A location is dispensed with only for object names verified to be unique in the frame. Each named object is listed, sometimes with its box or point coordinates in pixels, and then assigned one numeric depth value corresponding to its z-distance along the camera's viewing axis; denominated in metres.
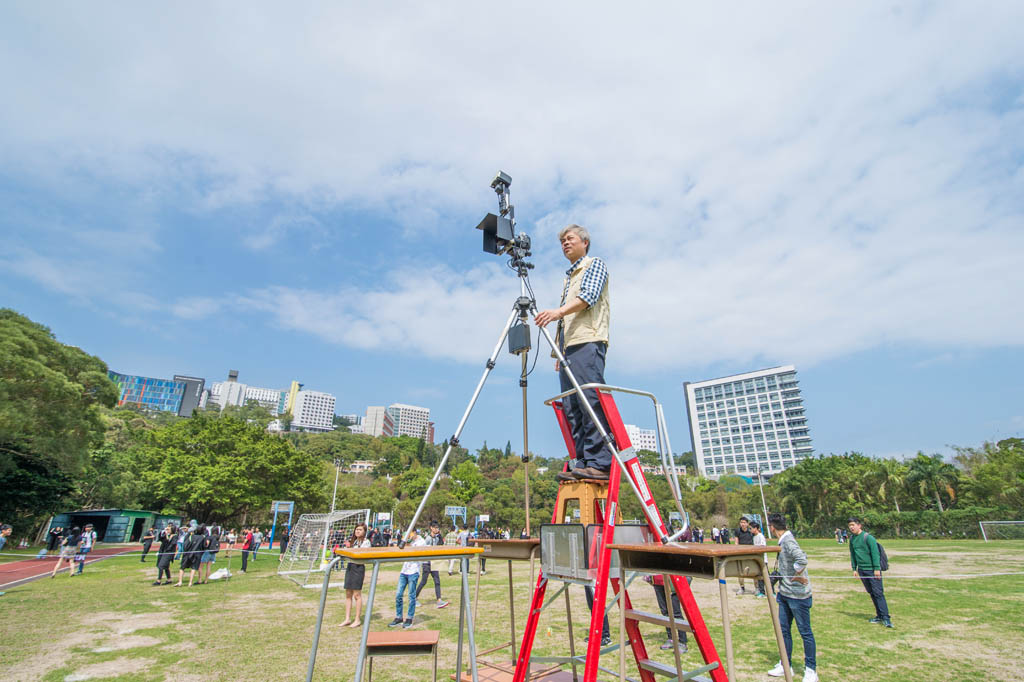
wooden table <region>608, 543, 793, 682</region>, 2.40
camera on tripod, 4.78
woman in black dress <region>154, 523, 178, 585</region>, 16.47
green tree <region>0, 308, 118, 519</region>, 21.64
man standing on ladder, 3.94
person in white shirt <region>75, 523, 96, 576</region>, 19.23
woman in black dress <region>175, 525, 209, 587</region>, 16.19
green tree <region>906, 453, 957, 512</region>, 47.06
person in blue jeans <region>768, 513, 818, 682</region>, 6.18
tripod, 3.60
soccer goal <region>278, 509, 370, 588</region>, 19.33
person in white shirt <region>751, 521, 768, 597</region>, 12.43
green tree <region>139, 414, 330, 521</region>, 42.28
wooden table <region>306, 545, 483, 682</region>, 2.81
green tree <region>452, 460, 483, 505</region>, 74.19
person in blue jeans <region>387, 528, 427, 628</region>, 10.04
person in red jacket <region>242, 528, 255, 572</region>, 19.88
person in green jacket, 9.00
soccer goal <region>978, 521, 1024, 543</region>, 34.59
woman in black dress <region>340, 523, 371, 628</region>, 10.09
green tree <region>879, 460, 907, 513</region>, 50.34
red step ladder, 2.81
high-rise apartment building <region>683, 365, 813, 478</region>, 138.38
